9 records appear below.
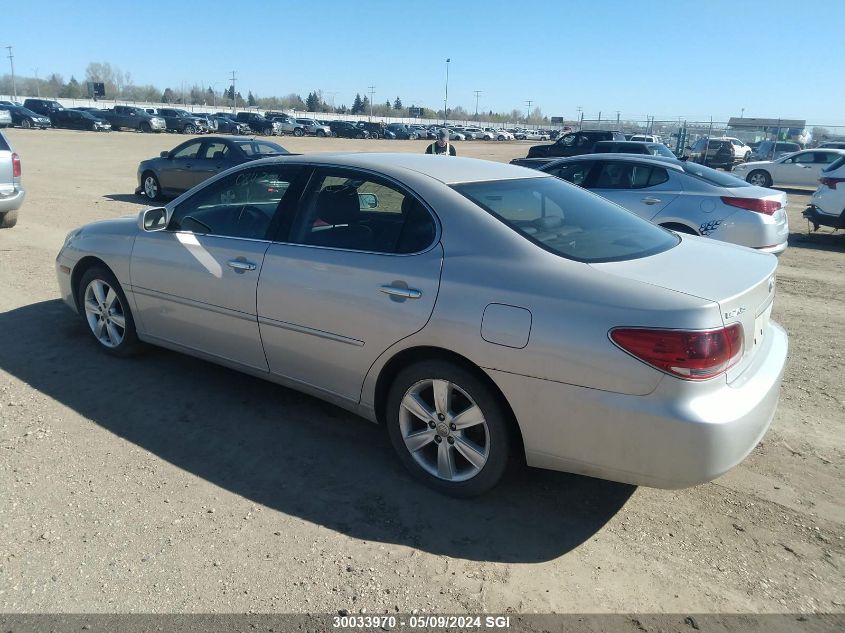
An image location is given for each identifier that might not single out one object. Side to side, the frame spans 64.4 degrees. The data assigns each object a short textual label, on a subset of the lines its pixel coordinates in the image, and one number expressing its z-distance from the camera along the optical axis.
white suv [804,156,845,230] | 12.15
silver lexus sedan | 2.84
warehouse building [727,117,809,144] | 37.36
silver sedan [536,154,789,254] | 8.36
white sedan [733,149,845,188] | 23.03
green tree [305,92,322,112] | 155.62
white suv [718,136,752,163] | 32.72
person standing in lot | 11.47
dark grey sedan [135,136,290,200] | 14.22
